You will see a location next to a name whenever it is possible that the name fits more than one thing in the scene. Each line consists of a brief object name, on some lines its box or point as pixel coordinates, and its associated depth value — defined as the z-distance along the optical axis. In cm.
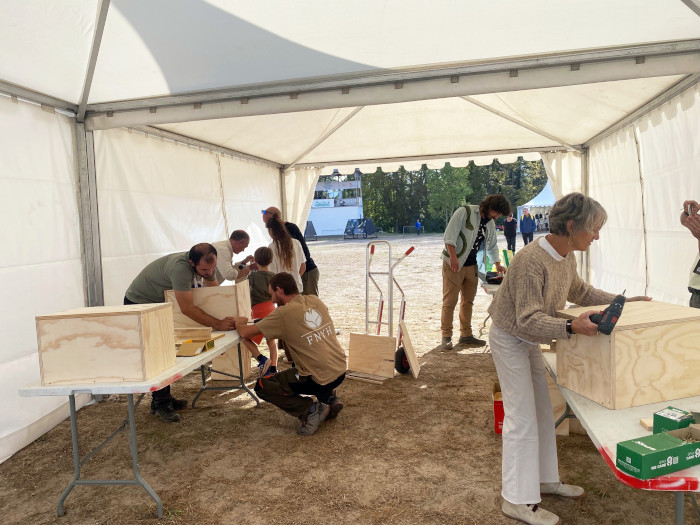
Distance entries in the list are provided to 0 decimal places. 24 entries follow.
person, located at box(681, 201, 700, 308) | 319
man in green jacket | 523
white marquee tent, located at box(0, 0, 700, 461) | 305
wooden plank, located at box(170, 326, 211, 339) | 330
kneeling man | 337
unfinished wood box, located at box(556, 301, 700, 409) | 173
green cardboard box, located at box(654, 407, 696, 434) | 146
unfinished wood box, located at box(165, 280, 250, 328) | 365
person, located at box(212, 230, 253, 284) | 469
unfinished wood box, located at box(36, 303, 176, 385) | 242
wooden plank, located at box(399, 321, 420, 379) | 463
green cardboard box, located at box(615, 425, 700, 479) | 125
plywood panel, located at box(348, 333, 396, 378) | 470
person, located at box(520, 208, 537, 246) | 1609
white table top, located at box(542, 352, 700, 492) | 126
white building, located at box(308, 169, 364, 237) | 3109
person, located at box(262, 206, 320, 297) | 557
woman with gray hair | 189
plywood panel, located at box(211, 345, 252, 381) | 474
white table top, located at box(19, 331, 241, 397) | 240
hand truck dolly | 472
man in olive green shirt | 354
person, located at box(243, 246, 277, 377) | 470
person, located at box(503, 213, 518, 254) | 1394
